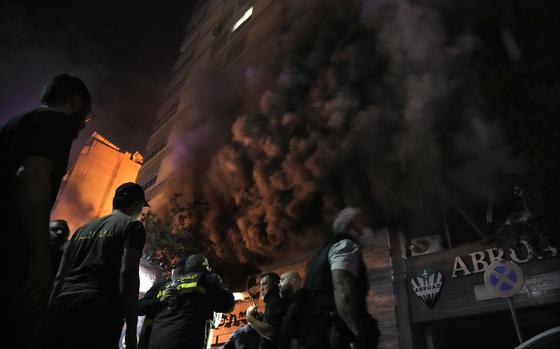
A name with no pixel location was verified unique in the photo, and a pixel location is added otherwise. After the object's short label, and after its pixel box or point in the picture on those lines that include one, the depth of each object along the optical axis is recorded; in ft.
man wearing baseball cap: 6.35
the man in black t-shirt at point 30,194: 4.10
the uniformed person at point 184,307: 10.68
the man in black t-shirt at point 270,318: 11.99
